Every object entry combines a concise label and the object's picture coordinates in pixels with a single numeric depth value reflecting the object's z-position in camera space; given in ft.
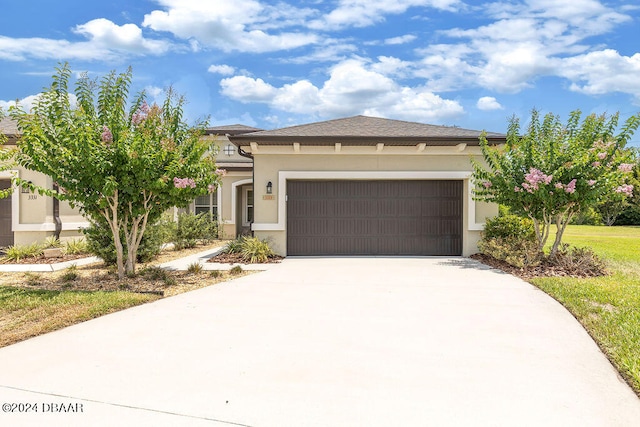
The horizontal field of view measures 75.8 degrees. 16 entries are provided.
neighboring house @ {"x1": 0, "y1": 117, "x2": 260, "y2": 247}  41.39
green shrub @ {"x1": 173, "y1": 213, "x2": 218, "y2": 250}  48.01
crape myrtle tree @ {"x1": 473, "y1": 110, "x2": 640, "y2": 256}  30.53
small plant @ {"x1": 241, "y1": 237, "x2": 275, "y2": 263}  36.94
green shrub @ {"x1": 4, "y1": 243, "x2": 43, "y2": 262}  37.93
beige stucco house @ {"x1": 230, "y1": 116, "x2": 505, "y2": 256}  39.70
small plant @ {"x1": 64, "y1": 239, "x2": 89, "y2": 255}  40.47
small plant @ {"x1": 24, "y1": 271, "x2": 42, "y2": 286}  26.83
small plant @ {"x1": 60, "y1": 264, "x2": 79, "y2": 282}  27.55
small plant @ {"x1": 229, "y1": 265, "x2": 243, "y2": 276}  29.91
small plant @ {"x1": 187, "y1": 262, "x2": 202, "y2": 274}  30.27
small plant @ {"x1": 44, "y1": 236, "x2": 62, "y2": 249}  40.52
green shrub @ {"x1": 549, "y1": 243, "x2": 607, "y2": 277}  29.61
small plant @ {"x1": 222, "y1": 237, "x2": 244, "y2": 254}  38.60
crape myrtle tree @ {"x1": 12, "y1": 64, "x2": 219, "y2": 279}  24.13
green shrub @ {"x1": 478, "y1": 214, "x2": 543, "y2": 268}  34.40
